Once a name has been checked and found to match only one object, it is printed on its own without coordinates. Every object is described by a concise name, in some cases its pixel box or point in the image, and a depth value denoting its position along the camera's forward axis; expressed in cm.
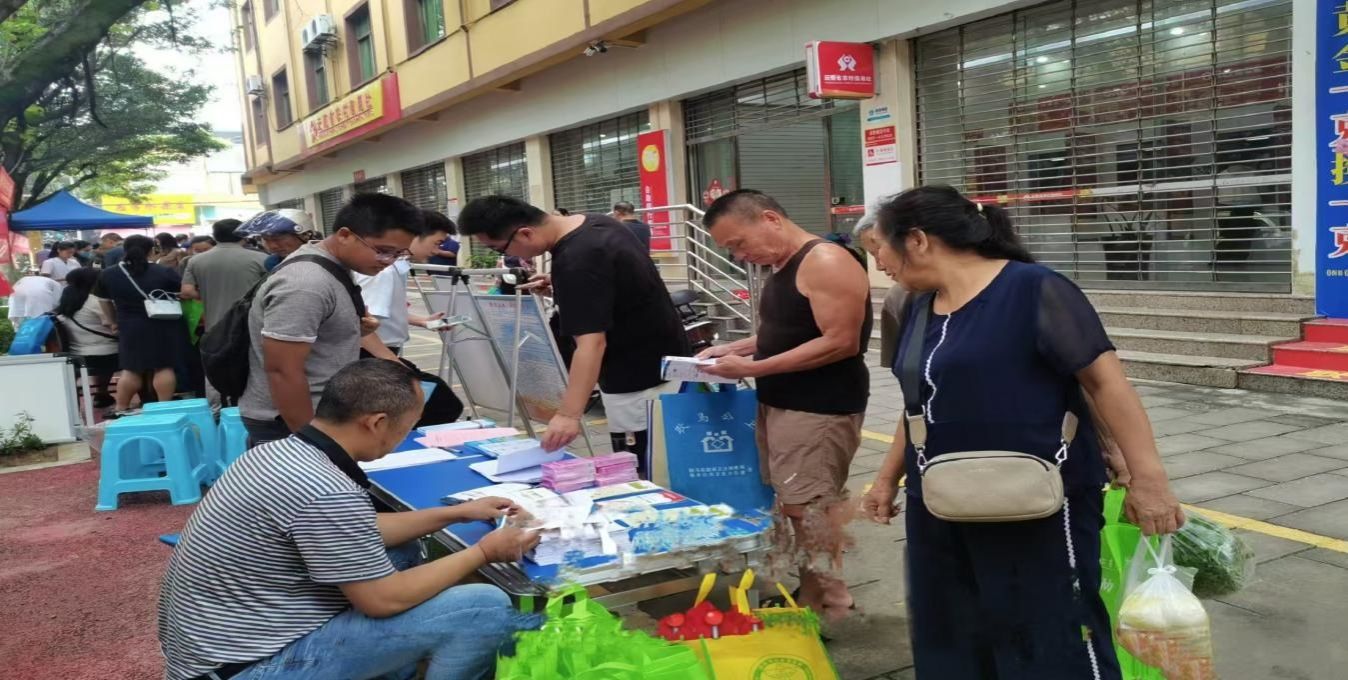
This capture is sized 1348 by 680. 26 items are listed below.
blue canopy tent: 1509
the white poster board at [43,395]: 736
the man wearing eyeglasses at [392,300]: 530
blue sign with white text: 656
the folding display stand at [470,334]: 515
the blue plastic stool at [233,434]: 572
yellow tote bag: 220
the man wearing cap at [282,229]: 443
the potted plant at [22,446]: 728
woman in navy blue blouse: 199
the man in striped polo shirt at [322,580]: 219
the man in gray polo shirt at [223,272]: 685
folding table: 232
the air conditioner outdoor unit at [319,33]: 2200
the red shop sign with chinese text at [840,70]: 973
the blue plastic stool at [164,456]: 571
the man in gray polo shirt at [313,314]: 302
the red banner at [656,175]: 1353
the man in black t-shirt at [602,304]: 330
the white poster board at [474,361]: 564
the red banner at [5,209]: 865
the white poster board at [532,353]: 502
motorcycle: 818
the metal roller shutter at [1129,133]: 742
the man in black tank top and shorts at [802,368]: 298
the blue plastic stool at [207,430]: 606
